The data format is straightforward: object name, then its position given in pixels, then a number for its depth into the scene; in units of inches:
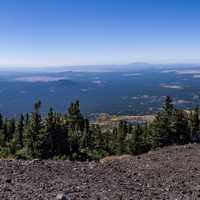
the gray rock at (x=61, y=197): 526.4
